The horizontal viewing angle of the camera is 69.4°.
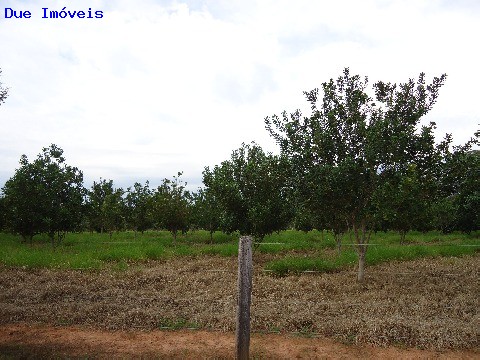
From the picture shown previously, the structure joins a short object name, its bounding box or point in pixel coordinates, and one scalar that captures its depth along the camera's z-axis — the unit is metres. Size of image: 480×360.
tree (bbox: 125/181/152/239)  35.38
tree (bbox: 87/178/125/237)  32.81
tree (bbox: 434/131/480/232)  9.64
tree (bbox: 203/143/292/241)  17.53
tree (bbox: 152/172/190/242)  28.81
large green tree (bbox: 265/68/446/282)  10.24
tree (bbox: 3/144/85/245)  22.84
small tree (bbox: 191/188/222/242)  28.75
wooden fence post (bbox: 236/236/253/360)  5.02
